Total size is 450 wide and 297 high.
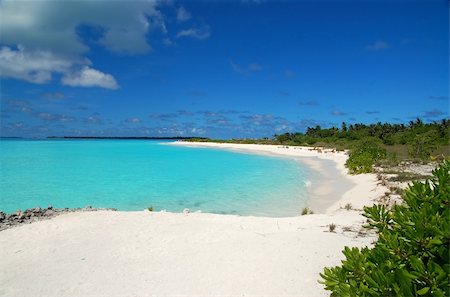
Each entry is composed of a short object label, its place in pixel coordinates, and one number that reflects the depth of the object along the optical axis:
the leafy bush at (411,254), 2.40
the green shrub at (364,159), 20.01
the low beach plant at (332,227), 7.35
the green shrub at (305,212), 10.45
